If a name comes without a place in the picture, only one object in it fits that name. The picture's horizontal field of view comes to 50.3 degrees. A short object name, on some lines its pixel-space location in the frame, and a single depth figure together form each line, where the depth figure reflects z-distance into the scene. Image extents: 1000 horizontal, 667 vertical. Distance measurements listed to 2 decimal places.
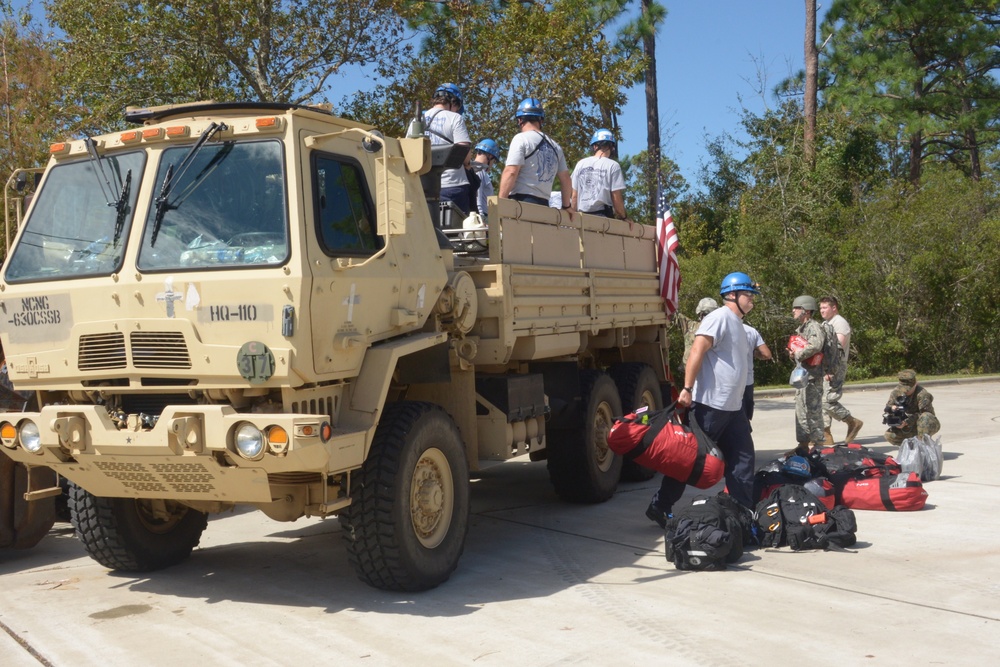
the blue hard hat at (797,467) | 8.25
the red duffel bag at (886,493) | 8.21
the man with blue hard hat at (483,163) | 9.52
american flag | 10.82
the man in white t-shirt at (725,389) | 7.50
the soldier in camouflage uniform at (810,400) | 10.52
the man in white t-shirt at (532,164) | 8.88
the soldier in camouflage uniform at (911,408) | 10.30
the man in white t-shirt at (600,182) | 10.07
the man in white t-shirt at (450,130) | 8.60
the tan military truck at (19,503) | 7.15
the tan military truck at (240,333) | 5.48
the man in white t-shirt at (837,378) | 10.88
